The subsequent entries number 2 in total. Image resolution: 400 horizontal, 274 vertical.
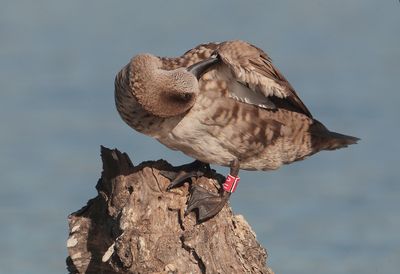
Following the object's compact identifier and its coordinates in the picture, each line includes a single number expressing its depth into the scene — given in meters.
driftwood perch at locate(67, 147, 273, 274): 17.03
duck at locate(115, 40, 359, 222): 19.44
